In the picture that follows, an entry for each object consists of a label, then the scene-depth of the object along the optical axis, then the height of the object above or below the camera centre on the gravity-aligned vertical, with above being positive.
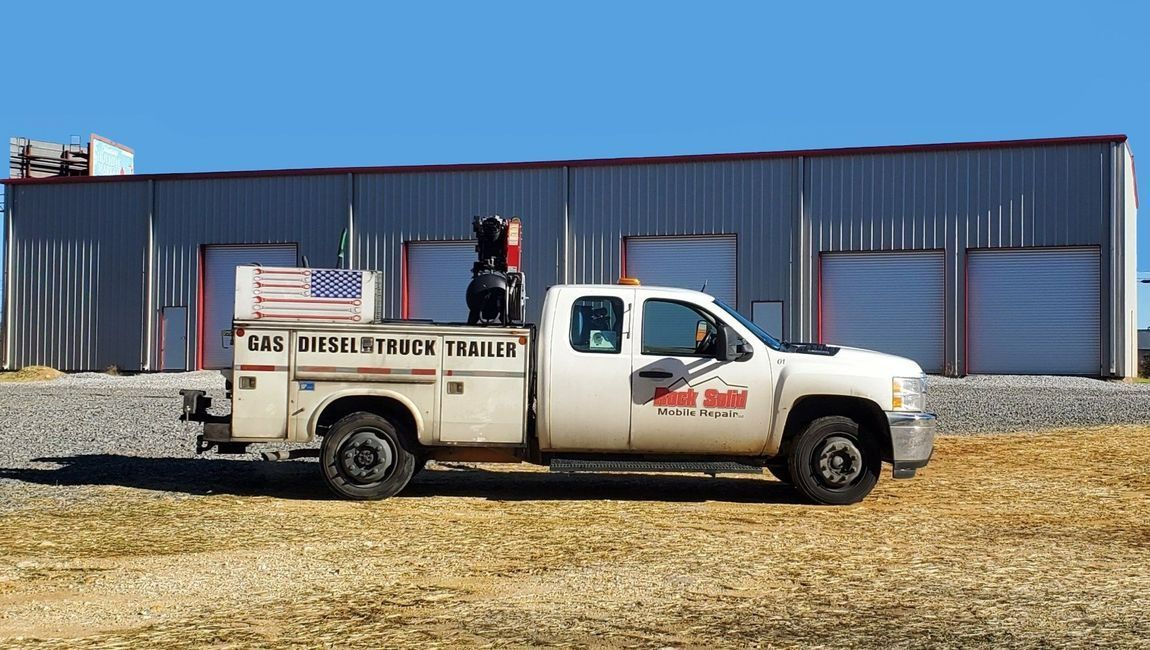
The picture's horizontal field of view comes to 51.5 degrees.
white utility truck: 10.45 -0.34
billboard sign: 45.06 +7.45
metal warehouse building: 30.27 +3.00
